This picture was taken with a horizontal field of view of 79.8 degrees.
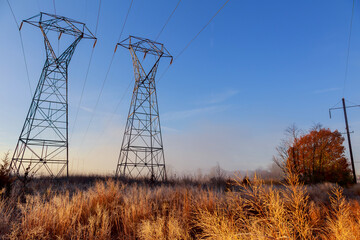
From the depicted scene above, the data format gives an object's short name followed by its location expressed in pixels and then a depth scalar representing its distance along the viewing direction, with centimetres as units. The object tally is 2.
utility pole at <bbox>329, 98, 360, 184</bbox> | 2298
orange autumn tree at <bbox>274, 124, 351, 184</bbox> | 2434
